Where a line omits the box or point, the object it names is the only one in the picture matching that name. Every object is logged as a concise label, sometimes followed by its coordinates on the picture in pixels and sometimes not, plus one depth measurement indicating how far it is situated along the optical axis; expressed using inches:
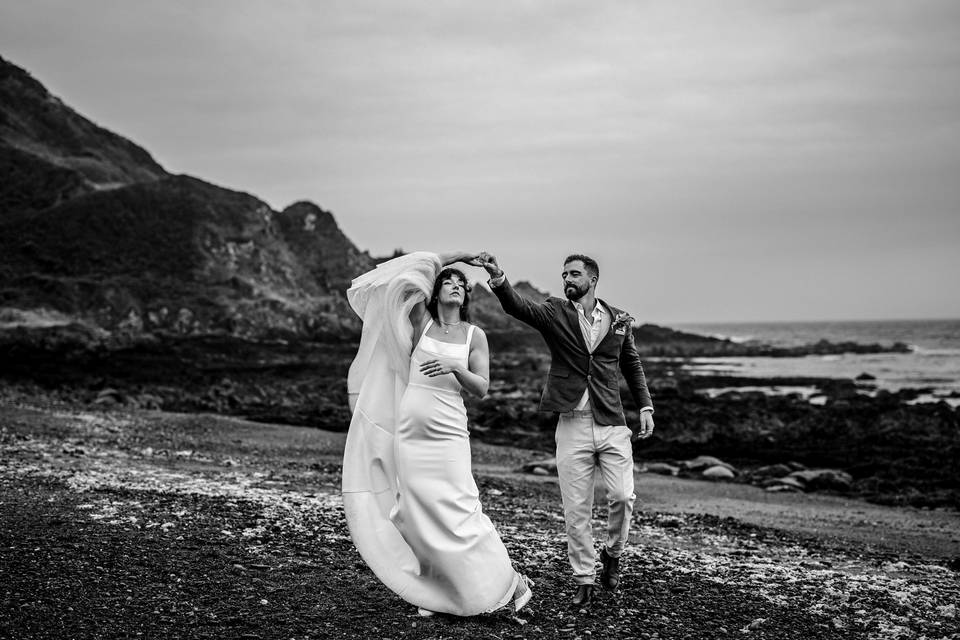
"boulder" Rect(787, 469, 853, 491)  732.7
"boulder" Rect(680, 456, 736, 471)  812.6
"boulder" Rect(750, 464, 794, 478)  797.2
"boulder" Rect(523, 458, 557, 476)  717.1
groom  291.0
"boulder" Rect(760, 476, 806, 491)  718.5
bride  259.4
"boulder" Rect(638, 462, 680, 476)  787.4
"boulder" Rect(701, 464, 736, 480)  772.0
